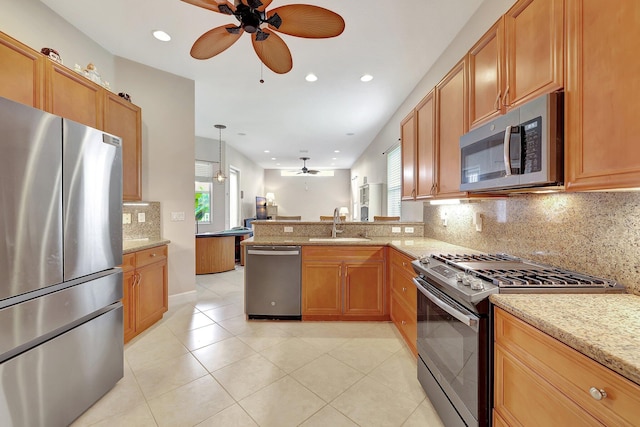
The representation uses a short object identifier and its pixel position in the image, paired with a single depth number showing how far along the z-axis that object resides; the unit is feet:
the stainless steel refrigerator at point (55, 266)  4.17
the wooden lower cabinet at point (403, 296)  7.34
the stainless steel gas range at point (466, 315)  3.96
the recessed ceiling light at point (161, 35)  8.63
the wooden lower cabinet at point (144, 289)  8.08
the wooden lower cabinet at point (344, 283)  9.58
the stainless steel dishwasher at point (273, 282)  9.61
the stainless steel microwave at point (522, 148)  3.79
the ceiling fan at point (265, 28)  5.17
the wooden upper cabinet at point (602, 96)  2.95
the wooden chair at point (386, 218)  13.38
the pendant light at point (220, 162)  18.16
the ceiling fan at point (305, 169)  28.83
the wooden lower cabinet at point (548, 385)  2.32
